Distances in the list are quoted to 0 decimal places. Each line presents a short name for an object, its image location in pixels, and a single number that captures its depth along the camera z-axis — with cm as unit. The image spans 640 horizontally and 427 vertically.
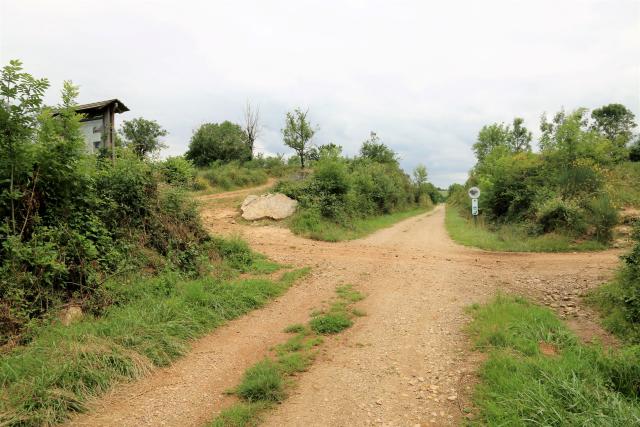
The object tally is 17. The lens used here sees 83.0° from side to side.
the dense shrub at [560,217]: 1303
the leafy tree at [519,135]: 4578
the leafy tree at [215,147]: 3959
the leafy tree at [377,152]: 4112
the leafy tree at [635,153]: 2897
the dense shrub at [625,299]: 539
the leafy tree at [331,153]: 1901
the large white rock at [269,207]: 1631
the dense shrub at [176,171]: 905
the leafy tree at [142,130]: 4378
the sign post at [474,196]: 1738
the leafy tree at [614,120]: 3975
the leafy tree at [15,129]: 529
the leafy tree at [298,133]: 3338
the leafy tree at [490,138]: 4500
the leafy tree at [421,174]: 5988
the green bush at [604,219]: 1231
